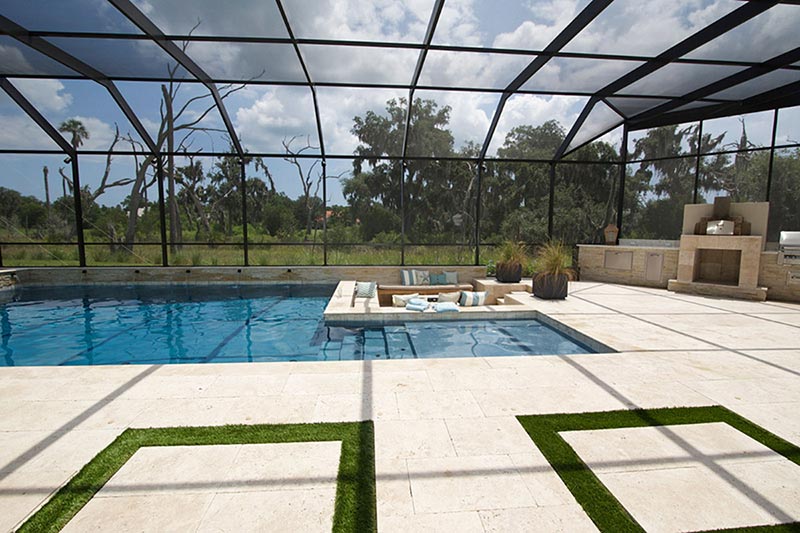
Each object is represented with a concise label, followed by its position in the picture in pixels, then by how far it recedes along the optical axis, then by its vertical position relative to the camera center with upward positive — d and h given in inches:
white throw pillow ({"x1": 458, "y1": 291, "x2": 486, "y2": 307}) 287.9 -47.9
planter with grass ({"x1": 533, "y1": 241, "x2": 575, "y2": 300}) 283.9 -30.6
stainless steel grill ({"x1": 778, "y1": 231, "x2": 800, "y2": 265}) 265.3 -7.1
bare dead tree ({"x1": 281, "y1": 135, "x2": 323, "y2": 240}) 524.7 +72.0
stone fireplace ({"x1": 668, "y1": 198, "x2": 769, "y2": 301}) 283.3 -18.6
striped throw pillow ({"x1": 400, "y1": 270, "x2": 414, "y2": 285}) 366.9 -41.5
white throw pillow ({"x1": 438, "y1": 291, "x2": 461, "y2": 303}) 288.8 -46.4
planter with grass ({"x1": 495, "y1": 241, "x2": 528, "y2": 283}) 340.8 -25.1
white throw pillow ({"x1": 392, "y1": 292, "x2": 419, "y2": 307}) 291.7 -50.0
